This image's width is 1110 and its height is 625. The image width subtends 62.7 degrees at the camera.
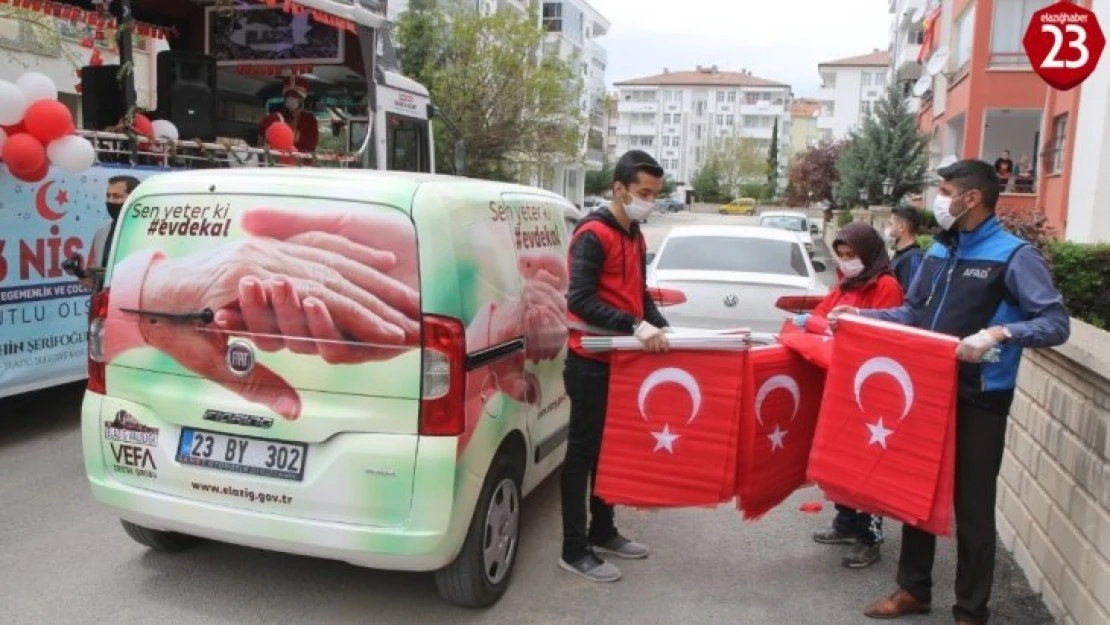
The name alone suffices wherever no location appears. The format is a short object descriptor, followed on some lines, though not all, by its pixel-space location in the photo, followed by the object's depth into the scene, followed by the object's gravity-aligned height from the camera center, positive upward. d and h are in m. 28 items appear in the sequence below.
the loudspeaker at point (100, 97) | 8.80 +0.70
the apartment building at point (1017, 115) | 16.38 +2.33
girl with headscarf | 4.61 -0.46
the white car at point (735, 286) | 8.02 -0.84
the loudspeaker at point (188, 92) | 8.99 +0.79
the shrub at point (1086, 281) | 7.12 -0.61
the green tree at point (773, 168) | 104.35 +2.89
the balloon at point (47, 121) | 6.09 +0.31
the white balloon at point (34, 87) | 6.24 +0.55
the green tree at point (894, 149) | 33.94 +1.76
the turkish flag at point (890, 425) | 3.68 -0.95
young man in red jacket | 4.11 -0.55
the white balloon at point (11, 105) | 5.94 +0.41
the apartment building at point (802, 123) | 128.12 +9.97
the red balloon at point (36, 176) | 6.08 -0.06
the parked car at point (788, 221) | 26.98 -0.83
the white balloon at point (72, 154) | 6.21 +0.10
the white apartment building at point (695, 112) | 128.25 +11.03
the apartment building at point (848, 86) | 96.19 +11.62
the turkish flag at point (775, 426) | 4.20 -1.09
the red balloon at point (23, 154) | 5.94 +0.09
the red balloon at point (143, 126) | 7.80 +0.38
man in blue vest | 3.49 -0.47
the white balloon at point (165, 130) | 8.34 +0.39
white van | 3.49 -0.77
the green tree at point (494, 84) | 30.38 +3.28
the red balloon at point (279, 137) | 9.39 +0.40
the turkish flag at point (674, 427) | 4.09 -1.07
